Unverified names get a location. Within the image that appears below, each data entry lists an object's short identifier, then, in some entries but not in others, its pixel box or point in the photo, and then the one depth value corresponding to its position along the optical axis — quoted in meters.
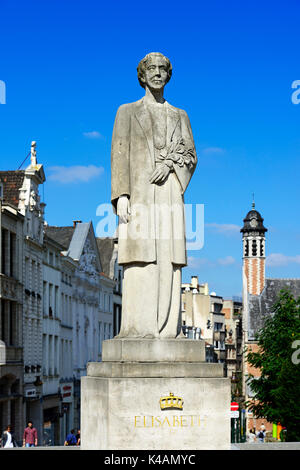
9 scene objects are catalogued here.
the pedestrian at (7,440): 27.64
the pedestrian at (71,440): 30.47
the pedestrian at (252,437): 62.15
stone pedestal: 10.19
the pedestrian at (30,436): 31.50
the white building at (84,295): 65.06
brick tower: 113.88
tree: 39.81
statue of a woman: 11.07
